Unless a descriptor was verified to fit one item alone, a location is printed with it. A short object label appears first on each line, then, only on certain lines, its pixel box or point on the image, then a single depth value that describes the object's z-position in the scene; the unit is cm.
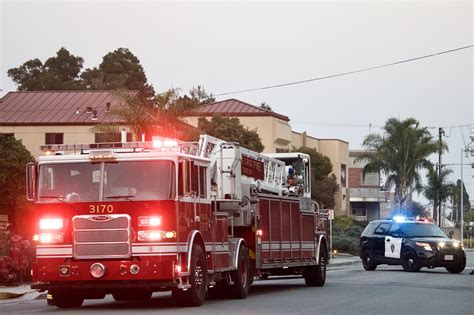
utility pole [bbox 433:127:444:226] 7894
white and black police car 3447
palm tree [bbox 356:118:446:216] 7669
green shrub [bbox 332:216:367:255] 6028
